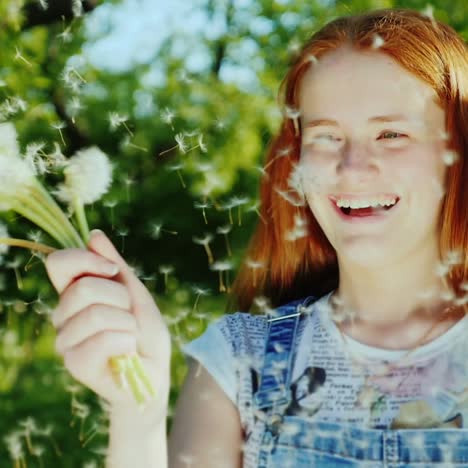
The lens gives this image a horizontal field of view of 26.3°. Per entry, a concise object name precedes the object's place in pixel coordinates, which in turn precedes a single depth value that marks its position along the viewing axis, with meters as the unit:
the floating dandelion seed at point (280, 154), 1.94
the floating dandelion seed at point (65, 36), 2.87
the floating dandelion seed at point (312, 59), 1.80
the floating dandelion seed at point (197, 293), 2.94
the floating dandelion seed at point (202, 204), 2.82
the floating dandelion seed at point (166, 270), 2.92
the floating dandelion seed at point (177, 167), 2.87
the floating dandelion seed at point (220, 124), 2.83
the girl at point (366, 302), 1.67
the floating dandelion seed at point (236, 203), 2.81
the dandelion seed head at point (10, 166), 1.31
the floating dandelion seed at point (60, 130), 2.80
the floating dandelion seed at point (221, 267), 2.93
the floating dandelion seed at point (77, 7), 2.78
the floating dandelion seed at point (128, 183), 2.88
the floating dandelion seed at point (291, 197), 1.93
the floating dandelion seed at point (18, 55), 2.76
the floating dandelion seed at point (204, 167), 2.82
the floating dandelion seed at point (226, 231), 2.82
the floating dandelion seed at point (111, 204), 2.82
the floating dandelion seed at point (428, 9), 2.31
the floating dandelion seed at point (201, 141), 2.77
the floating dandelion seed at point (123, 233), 2.90
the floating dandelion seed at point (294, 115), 1.85
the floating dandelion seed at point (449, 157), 1.74
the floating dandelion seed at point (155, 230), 2.87
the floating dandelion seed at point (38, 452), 3.07
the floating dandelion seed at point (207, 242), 2.87
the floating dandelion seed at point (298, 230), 1.96
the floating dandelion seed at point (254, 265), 1.99
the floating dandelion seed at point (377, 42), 1.72
